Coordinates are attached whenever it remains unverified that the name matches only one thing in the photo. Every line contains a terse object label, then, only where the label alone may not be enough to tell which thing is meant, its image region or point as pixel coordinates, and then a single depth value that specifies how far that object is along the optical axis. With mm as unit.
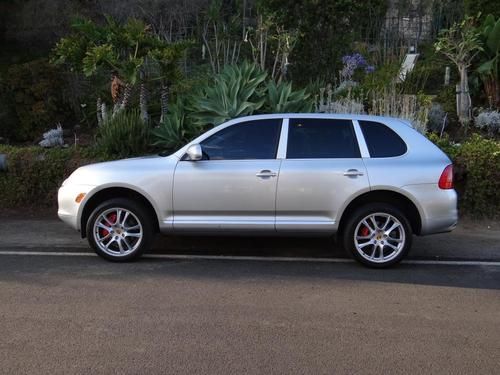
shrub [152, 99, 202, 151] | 9695
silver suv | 6504
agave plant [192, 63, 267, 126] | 9648
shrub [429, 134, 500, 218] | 8977
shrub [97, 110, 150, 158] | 9688
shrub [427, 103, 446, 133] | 11359
